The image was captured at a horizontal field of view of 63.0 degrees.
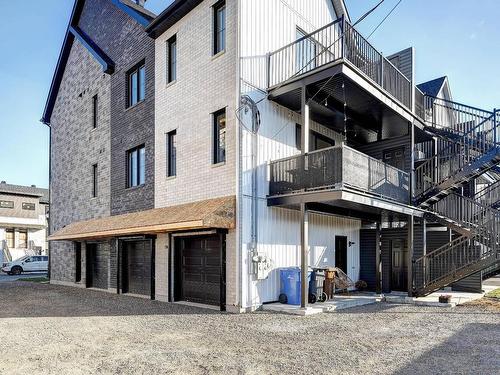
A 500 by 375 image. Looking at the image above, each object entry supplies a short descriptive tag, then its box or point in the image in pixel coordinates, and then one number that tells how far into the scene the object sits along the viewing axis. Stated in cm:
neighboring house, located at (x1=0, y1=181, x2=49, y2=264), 3931
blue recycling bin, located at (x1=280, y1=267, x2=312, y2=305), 1157
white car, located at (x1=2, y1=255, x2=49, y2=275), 3203
